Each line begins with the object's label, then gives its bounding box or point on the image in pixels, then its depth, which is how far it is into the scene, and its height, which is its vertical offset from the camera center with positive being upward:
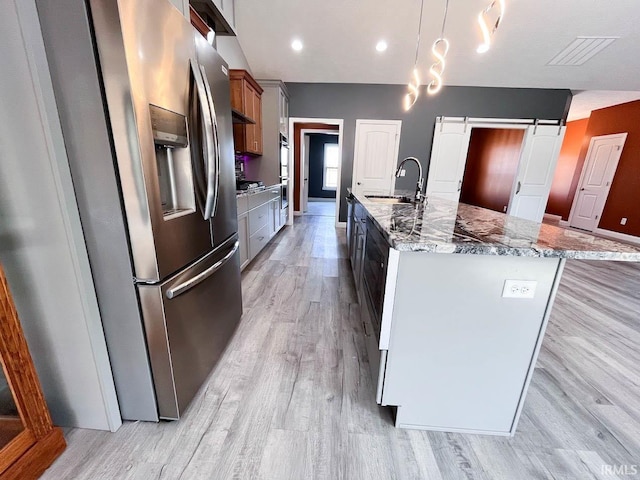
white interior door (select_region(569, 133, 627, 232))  5.36 +0.07
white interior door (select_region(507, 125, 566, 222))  4.89 +0.21
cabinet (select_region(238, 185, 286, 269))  2.74 -0.61
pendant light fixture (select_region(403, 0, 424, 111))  2.58 +0.91
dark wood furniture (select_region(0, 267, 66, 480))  0.87 -0.91
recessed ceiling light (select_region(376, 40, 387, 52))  3.95 +1.95
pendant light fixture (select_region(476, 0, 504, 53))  1.45 +0.87
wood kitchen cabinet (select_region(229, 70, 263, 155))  3.56 +0.90
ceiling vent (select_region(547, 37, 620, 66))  3.67 +1.93
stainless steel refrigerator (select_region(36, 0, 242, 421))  0.81 -0.03
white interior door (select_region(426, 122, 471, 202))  5.02 +0.36
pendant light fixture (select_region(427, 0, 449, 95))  2.14 +0.87
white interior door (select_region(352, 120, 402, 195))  5.13 +0.44
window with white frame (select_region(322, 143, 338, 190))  9.30 +0.23
